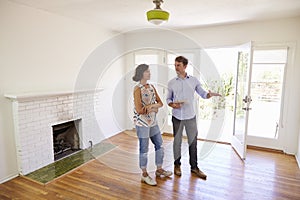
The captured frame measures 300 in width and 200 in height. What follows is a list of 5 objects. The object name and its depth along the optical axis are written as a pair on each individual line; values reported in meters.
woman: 2.07
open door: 2.86
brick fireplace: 2.38
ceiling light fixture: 2.01
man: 2.29
